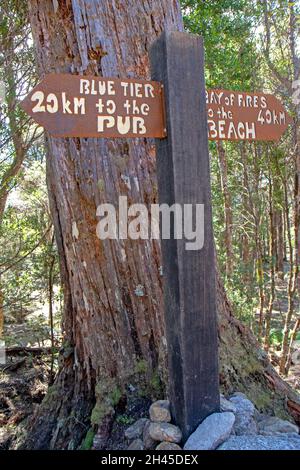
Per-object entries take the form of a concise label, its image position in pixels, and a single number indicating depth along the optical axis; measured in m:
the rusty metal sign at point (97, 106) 2.01
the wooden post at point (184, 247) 2.17
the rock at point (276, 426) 2.43
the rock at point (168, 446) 2.13
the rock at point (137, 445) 2.36
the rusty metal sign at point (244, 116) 2.39
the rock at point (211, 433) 2.08
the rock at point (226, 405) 2.44
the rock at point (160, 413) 2.34
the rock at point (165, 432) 2.19
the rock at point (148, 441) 2.28
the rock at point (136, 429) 2.49
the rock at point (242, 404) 2.54
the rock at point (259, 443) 2.08
